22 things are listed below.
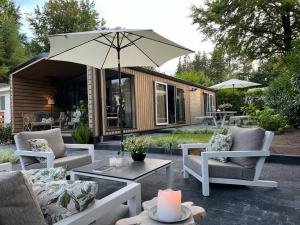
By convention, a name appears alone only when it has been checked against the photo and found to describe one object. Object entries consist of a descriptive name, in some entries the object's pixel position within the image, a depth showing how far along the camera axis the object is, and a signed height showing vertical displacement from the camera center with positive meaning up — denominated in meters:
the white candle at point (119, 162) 3.25 -0.59
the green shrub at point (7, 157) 5.57 -0.85
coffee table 2.77 -0.65
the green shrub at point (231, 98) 18.53 +1.14
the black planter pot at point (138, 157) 3.52 -0.57
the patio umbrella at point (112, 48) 3.93 +1.18
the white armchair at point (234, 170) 3.22 -0.73
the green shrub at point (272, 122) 7.96 -0.31
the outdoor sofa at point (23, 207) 1.13 -0.41
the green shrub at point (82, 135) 7.50 -0.53
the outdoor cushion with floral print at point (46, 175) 1.69 -0.39
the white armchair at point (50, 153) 3.62 -0.53
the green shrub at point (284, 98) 8.12 +0.46
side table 1.41 -0.59
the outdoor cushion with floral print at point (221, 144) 3.51 -0.42
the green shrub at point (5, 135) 9.94 -0.64
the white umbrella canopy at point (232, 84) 11.66 +1.33
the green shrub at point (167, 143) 6.24 -0.70
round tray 1.41 -0.57
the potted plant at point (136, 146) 3.49 -0.42
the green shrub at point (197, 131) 9.30 -0.63
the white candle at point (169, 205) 1.38 -0.49
